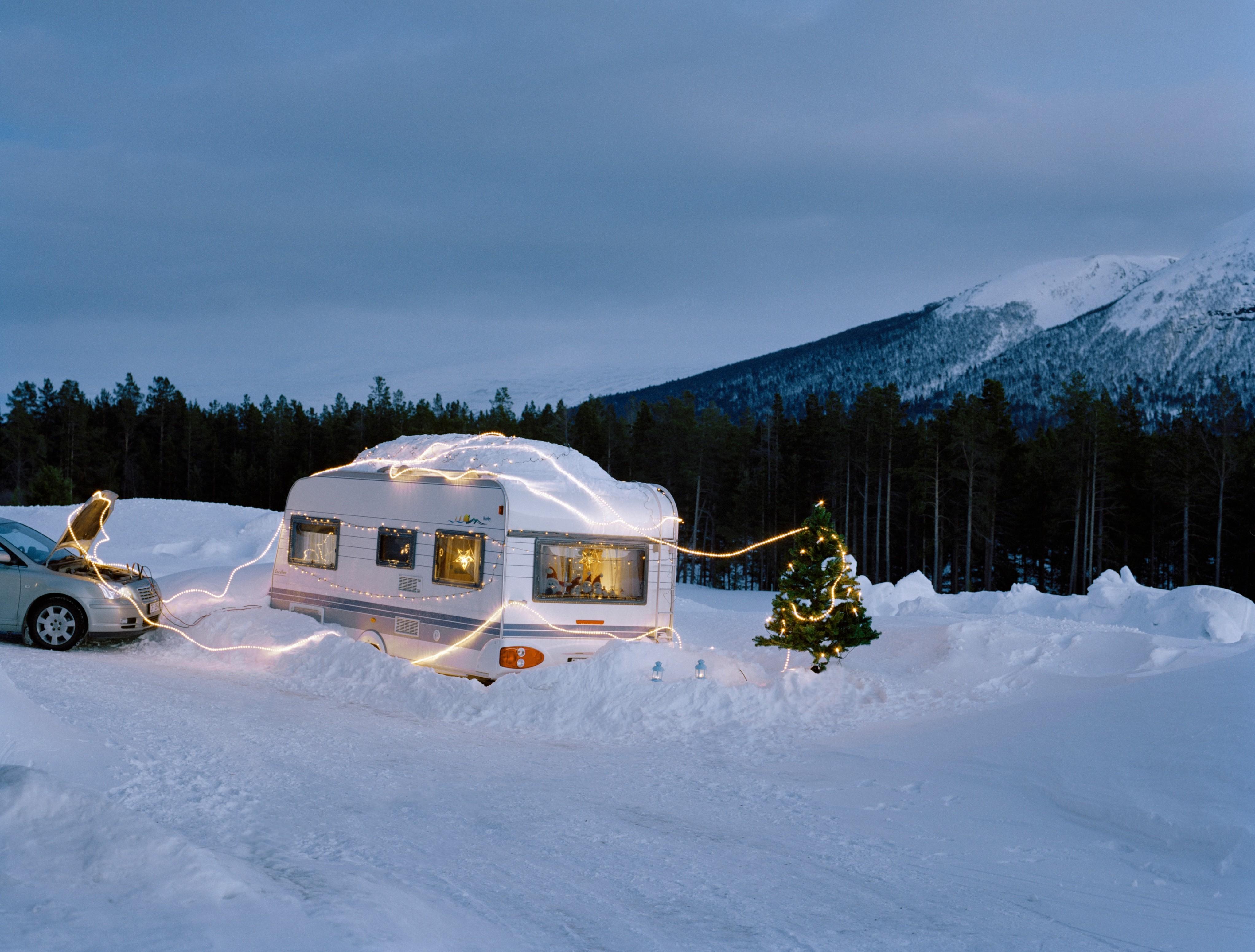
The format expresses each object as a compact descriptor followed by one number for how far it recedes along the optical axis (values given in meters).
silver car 11.84
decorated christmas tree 12.45
